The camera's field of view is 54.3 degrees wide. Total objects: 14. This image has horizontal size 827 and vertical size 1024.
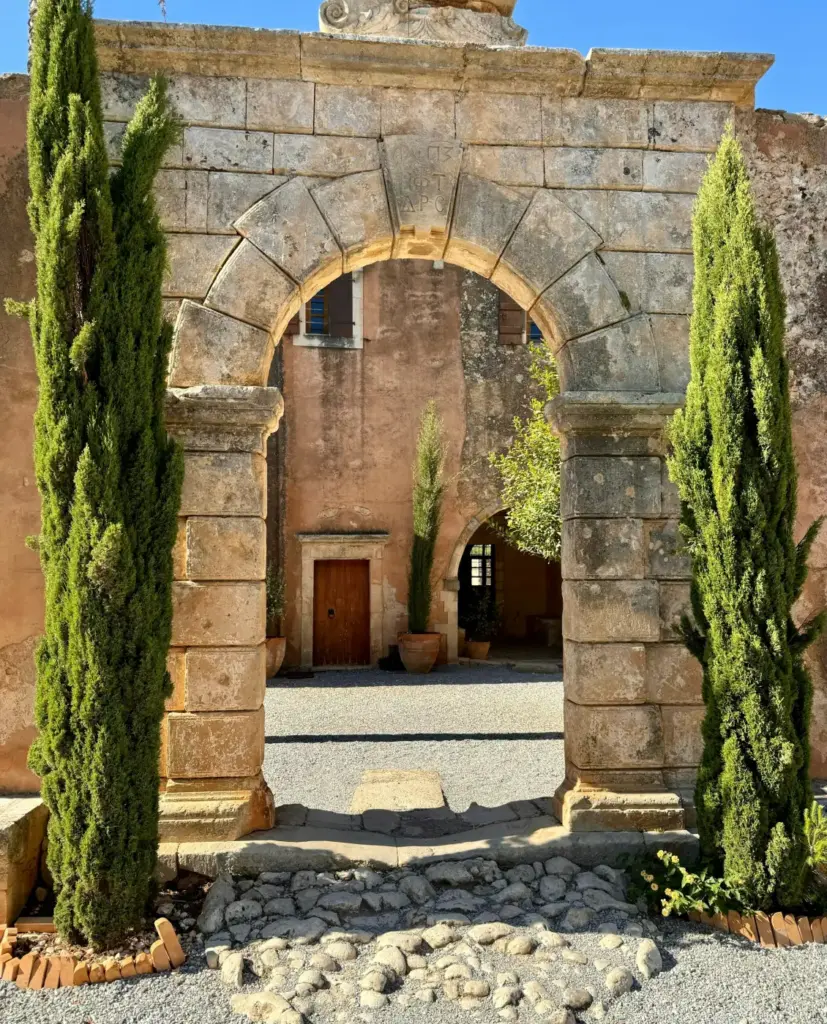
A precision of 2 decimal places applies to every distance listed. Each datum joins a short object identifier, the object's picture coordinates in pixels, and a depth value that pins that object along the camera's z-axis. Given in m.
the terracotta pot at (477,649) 14.02
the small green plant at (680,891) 3.60
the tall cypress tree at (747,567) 3.58
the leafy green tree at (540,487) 9.04
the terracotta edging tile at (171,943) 3.33
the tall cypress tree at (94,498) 3.39
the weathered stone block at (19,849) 3.54
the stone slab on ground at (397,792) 5.39
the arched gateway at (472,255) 4.23
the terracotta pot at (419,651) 12.57
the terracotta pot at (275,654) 12.30
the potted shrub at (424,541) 12.62
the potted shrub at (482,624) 14.08
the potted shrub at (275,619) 12.34
